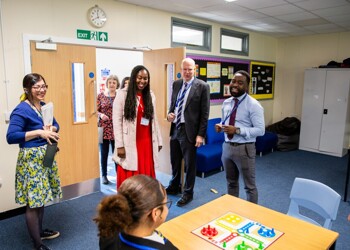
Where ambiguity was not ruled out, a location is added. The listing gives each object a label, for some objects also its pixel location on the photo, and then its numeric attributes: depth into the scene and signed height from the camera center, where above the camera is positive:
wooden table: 1.32 -0.73
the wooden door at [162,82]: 3.67 +0.03
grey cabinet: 5.41 -0.52
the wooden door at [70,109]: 3.11 -0.29
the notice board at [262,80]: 6.10 +0.12
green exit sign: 3.28 +0.58
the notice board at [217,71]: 4.83 +0.25
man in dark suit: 3.07 -0.35
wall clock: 3.33 +0.80
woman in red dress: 2.56 -0.37
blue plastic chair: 1.71 -0.74
